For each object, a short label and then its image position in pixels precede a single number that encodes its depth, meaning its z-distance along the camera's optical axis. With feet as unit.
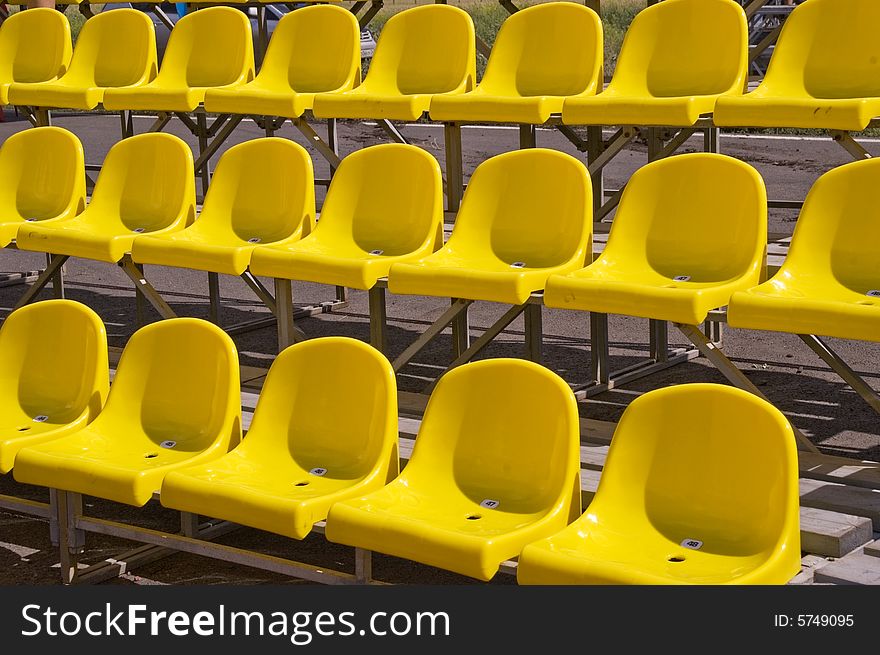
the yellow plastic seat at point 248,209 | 16.14
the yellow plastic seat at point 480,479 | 10.02
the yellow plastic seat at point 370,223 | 14.74
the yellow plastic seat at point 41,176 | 18.65
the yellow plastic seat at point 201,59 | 19.71
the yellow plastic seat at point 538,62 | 16.58
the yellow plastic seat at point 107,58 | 20.98
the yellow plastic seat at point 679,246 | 12.72
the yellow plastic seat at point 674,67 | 15.05
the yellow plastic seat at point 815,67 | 14.34
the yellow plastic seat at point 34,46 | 22.33
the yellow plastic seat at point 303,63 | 18.60
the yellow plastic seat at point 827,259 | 12.18
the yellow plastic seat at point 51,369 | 13.62
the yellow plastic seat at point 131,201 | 17.28
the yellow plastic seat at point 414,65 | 17.44
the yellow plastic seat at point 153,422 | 12.13
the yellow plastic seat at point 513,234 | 13.71
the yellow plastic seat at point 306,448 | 11.10
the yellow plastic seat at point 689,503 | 9.19
